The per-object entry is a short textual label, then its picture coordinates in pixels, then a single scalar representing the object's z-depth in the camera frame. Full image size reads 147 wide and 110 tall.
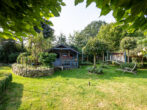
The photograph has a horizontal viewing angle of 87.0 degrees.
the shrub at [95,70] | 7.01
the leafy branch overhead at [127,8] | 0.69
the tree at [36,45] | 8.49
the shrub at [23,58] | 8.07
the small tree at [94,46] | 7.34
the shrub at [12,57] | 12.97
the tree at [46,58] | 7.62
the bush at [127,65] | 7.74
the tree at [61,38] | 24.52
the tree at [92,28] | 34.44
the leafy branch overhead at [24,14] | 0.79
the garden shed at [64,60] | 10.35
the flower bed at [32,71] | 6.36
